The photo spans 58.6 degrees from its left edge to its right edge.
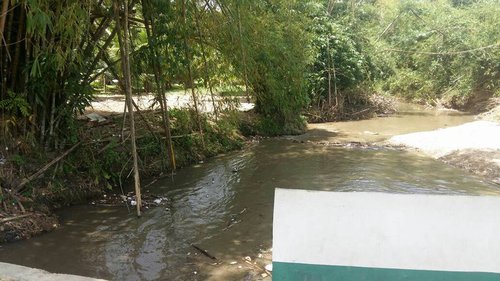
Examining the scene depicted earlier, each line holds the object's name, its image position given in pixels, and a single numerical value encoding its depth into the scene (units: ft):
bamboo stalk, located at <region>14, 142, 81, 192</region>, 19.49
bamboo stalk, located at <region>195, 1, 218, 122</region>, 21.25
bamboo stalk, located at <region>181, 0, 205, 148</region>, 20.03
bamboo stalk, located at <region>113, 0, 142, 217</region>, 17.97
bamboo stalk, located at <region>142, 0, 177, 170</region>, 21.56
